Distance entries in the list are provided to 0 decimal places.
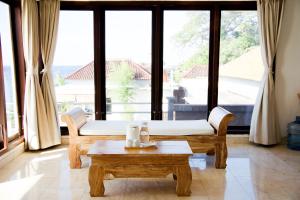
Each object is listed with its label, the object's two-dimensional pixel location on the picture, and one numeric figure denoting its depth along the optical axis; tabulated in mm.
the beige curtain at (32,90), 3918
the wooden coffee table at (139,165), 2639
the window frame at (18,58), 3977
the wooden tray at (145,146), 2799
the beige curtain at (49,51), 4082
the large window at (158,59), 4359
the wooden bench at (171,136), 3322
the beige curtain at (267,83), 4135
